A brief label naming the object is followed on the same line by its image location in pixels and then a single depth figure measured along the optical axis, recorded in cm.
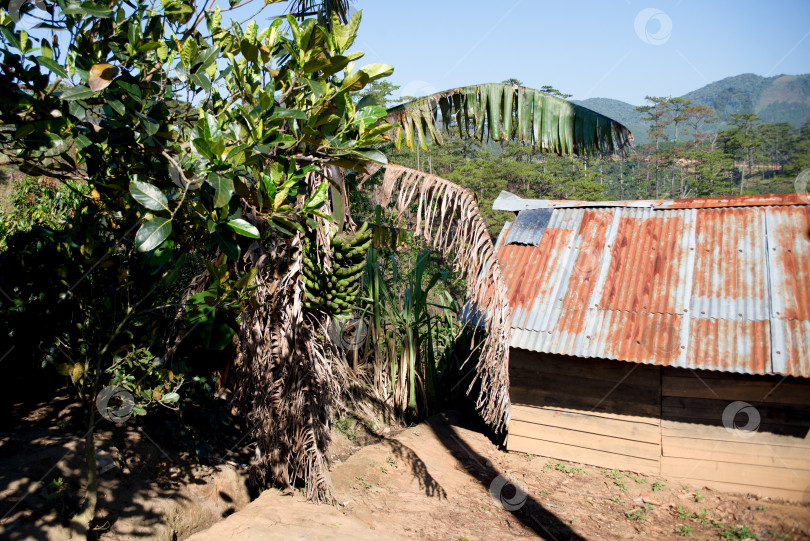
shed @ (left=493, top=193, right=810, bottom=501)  558
